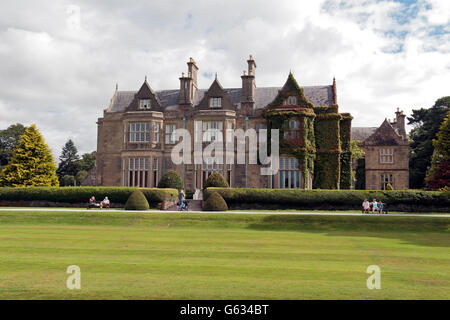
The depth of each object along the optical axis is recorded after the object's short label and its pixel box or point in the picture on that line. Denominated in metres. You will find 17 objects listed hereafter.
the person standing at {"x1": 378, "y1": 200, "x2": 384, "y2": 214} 30.15
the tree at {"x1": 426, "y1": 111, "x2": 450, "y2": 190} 36.66
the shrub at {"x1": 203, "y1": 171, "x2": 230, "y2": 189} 35.05
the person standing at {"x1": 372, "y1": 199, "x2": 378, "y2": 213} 29.74
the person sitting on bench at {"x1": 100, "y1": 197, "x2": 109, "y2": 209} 31.64
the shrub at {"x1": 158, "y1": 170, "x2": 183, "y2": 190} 36.03
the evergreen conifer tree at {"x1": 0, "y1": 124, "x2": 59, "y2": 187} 41.56
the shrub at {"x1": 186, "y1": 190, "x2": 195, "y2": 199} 39.78
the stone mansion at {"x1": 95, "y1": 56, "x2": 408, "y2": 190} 39.75
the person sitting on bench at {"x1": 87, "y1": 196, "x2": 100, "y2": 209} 30.60
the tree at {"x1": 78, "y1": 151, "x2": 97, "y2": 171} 107.56
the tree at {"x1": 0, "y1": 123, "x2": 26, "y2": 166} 97.62
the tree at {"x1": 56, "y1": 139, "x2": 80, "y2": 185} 107.12
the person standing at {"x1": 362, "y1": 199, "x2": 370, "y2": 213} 29.11
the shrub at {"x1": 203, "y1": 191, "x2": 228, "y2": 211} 29.87
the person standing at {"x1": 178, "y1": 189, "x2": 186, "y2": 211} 30.66
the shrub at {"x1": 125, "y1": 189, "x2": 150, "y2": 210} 29.95
